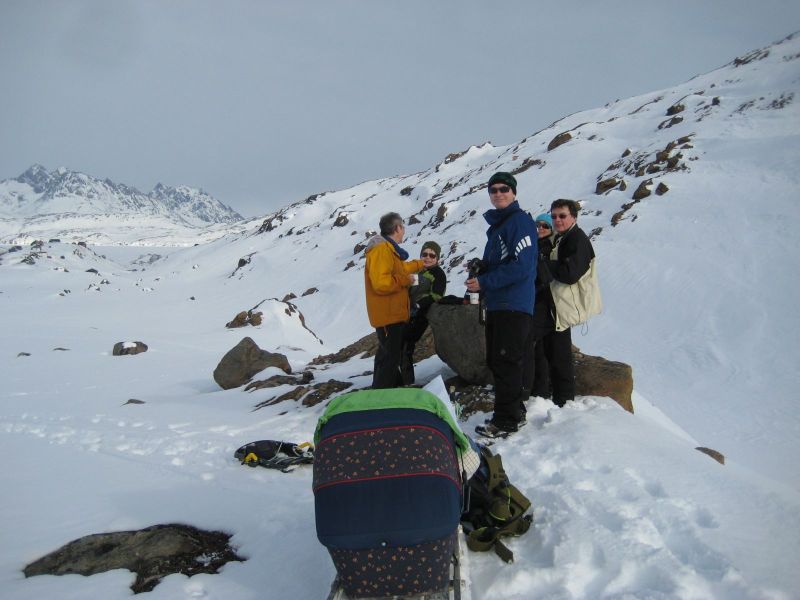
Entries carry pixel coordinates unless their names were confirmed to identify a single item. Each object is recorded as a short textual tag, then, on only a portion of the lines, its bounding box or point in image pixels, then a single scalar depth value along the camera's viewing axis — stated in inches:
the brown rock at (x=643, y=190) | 858.8
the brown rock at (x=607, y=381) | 239.0
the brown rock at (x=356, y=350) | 507.1
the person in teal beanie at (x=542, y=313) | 210.7
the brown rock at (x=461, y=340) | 262.2
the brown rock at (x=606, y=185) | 1028.7
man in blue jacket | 183.5
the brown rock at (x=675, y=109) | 1421.0
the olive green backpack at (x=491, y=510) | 126.3
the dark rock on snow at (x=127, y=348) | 727.7
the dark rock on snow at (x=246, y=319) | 876.7
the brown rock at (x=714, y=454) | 235.3
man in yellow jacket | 223.8
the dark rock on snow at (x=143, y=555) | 133.8
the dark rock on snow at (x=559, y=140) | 1692.9
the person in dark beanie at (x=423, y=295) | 269.7
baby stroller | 95.6
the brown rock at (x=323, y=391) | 318.7
